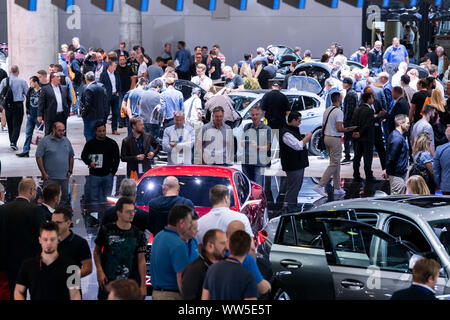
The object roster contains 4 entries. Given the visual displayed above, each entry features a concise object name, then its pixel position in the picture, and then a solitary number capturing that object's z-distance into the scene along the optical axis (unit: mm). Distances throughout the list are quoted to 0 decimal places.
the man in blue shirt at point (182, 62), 31156
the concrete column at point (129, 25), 36188
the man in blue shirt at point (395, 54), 28438
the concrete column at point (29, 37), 25953
